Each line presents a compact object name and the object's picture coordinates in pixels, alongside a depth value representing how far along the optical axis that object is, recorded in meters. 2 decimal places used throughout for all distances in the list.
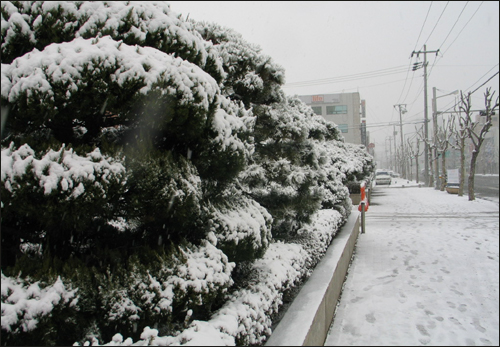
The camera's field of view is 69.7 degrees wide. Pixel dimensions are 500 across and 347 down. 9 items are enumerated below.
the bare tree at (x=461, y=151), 14.30
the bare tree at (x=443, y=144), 19.89
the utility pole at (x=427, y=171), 27.86
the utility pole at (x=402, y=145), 44.25
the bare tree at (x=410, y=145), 39.89
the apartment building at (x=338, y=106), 53.72
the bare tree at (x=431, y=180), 27.60
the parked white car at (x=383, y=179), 32.48
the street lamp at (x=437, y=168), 21.14
